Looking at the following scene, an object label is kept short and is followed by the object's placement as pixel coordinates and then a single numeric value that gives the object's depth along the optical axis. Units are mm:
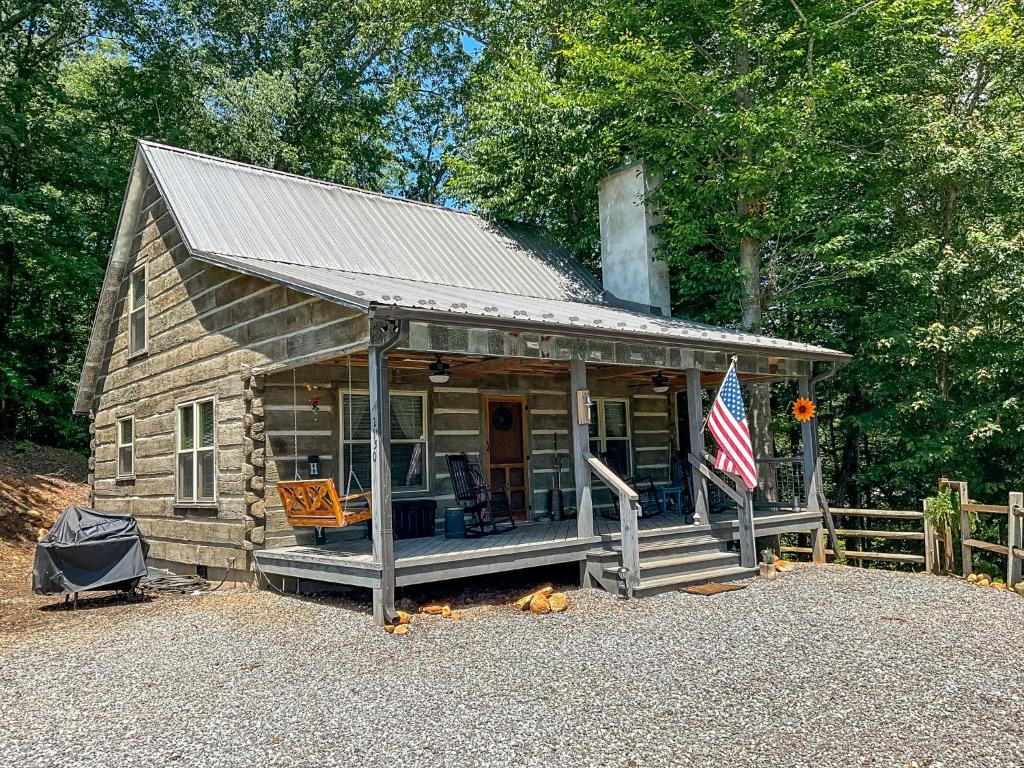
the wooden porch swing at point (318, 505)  7836
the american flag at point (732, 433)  9125
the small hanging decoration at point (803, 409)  11078
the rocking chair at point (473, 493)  9570
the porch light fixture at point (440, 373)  8867
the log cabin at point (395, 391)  8172
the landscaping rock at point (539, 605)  7695
